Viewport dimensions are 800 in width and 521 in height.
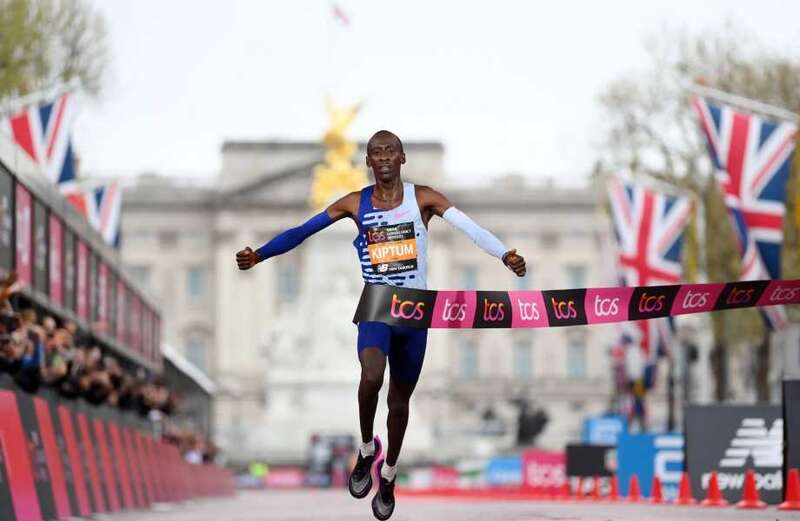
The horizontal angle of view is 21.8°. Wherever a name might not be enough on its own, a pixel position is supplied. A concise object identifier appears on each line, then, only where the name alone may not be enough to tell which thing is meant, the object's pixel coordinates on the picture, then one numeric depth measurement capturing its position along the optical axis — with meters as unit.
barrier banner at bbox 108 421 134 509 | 25.06
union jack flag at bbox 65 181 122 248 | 47.72
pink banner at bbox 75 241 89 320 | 35.00
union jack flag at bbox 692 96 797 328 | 34.88
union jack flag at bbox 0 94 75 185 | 38.22
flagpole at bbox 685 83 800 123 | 34.84
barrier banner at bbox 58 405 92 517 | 20.39
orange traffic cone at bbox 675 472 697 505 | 23.25
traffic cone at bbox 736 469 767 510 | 20.56
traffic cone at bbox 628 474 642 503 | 26.70
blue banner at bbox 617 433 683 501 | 31.53
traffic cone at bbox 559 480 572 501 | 33.57
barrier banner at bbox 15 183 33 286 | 26.89
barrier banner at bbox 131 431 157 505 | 28.95
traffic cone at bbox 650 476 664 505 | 24.59
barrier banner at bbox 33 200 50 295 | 28.94
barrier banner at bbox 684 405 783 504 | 24.25
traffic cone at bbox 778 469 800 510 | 18.88
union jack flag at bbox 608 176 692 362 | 46.03
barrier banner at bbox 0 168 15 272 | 25.06
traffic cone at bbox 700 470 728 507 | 21.75
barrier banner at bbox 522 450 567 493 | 46.06
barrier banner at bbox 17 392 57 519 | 17.84
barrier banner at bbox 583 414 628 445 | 48.81
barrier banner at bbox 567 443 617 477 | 33.84
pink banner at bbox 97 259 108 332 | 39.22
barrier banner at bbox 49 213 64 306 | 31.09
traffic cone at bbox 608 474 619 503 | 29.48
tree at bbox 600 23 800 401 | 54.97
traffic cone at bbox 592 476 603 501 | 31.36
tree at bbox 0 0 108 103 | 44.03
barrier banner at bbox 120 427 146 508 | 26.87
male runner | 13.34
